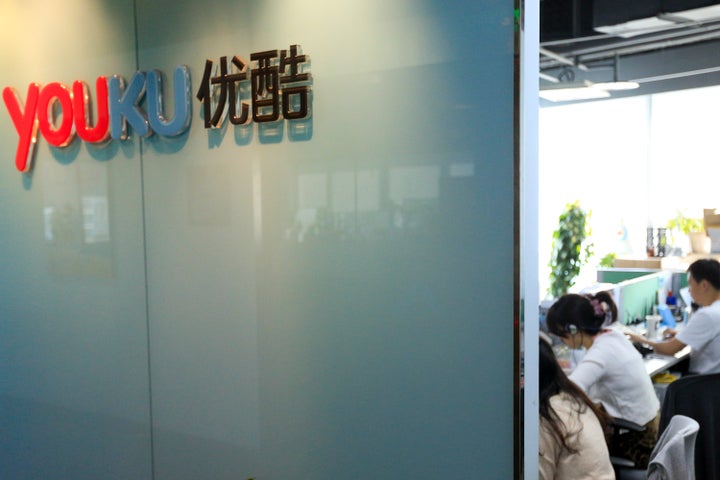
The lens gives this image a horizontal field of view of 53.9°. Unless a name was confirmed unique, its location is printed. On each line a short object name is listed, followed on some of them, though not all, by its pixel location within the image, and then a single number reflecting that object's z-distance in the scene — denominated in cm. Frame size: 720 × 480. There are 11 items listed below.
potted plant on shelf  665
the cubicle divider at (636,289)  510
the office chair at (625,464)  317
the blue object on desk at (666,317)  522
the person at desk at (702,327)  433
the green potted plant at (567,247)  691
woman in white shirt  340
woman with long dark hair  248
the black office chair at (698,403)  297
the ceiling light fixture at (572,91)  696
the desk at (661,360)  417
